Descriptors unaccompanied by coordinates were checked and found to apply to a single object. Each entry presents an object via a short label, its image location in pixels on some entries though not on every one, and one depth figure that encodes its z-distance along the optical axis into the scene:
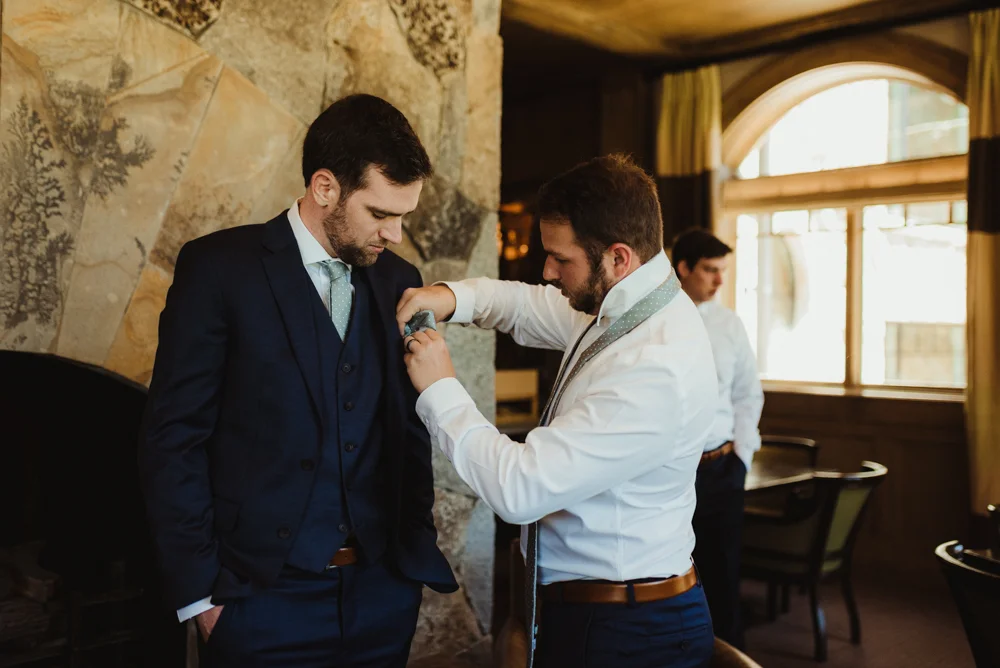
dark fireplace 2.19
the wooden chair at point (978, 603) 1.68
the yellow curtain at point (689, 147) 5.74
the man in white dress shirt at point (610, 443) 1.44
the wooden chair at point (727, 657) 1.49
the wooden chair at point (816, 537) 3.63
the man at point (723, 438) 3.18
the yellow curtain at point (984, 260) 4.52
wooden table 3.59
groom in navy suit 1.47
